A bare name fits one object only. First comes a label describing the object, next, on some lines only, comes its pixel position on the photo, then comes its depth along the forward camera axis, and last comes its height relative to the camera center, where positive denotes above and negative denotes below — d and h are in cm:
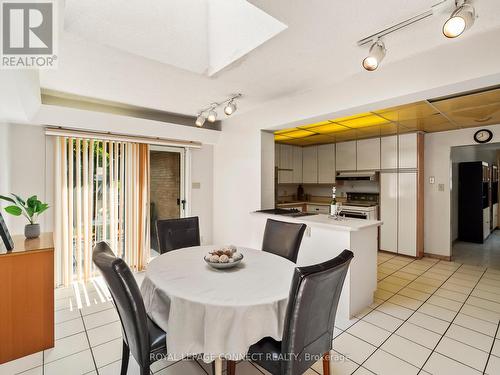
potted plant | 220 -22
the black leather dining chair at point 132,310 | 133 -68
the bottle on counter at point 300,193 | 650 -16
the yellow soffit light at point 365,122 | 356 +99
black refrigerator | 548 -34
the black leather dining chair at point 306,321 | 123 -72
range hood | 496 +22
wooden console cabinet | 190 -89
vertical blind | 328 -21
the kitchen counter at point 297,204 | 553 -39
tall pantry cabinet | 445 -14
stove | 483 -39
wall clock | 399 +82
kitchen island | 251 -69
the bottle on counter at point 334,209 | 298 -27
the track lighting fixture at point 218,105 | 278 +89
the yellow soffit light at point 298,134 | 438 +98
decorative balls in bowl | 182 -54
